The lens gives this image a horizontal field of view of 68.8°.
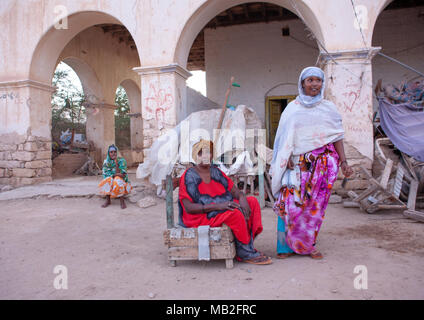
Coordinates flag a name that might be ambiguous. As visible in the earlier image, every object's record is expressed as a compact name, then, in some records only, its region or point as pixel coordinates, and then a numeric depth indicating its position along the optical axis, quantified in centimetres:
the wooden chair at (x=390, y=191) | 441
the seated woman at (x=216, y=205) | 255
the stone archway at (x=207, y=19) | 582
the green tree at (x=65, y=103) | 1595
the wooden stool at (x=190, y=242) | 254
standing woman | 275
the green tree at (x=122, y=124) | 2044
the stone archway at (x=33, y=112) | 703
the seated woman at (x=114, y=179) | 542
